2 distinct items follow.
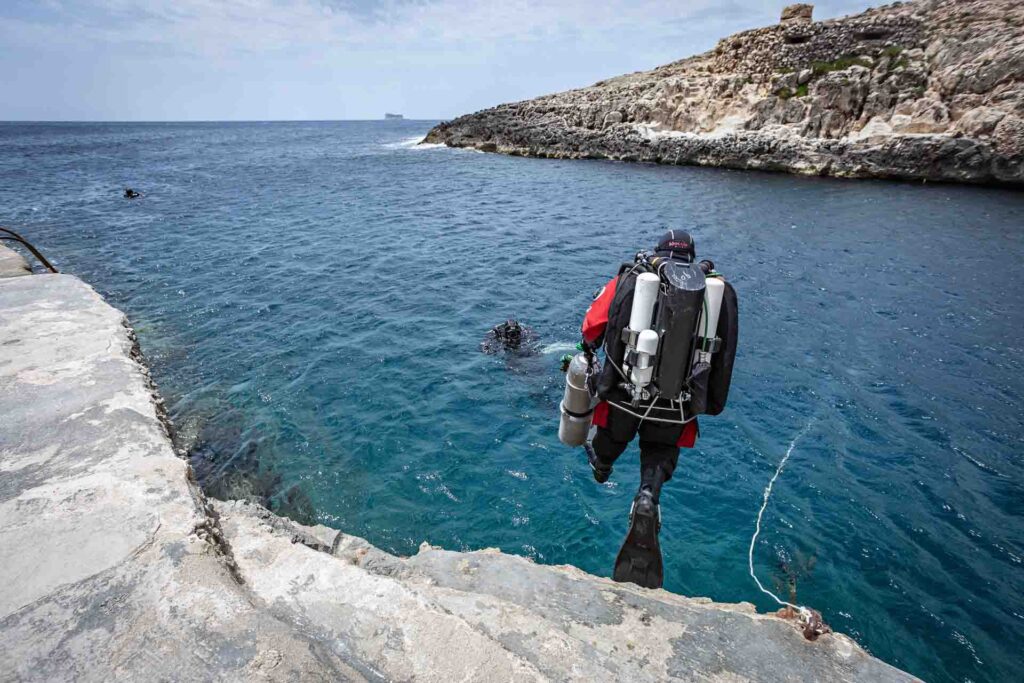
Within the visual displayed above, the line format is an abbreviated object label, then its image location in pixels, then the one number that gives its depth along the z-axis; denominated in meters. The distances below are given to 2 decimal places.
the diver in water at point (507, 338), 11.77
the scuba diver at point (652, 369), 3.90
